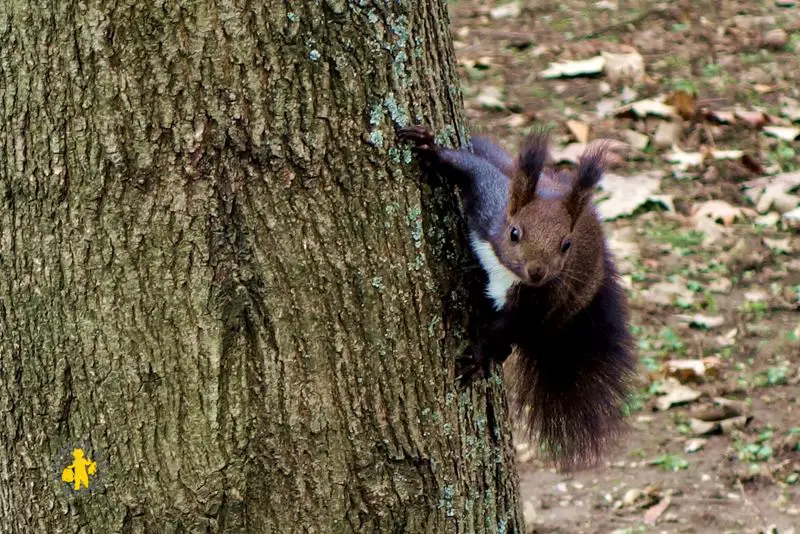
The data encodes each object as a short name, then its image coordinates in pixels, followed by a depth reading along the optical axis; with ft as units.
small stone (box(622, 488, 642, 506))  22.59
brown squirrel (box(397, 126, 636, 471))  13.98
